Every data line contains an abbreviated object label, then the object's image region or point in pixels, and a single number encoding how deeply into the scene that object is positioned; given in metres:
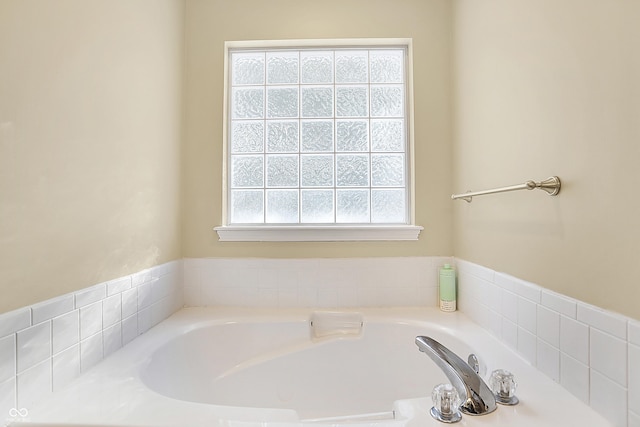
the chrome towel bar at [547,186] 1.00
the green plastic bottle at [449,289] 1.71
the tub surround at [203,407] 0.80
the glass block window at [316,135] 1.92
